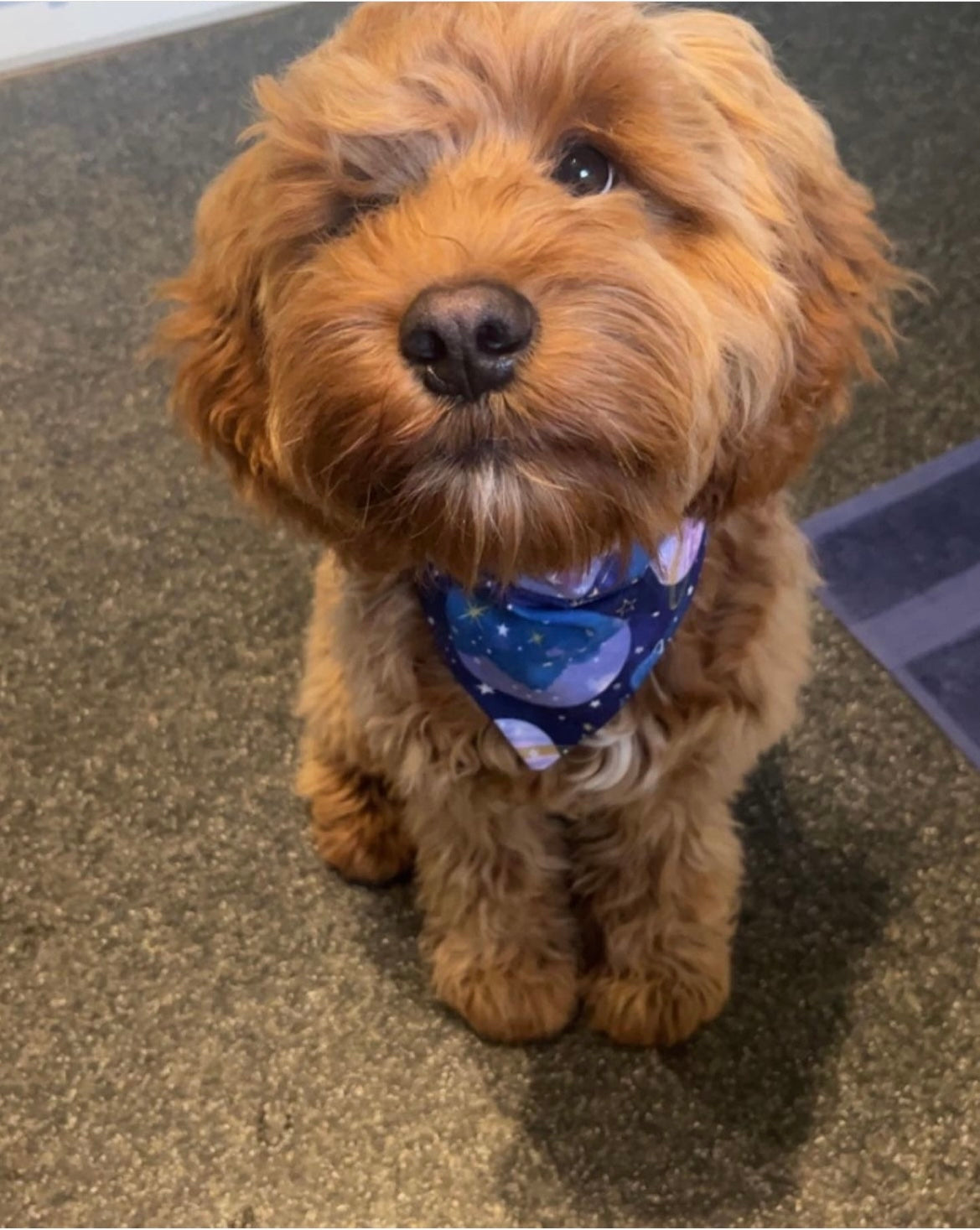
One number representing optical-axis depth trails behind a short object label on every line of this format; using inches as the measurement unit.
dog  29.3
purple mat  59.2
